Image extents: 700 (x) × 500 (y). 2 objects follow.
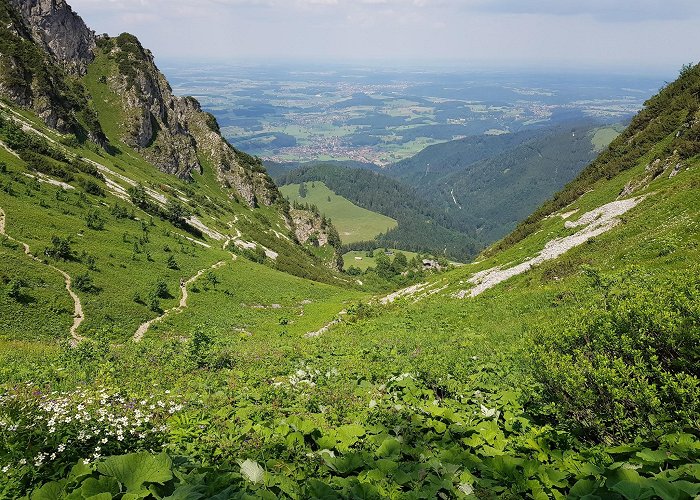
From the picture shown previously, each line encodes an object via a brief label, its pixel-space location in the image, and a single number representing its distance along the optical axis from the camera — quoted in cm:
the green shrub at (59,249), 3797
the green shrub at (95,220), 4922
